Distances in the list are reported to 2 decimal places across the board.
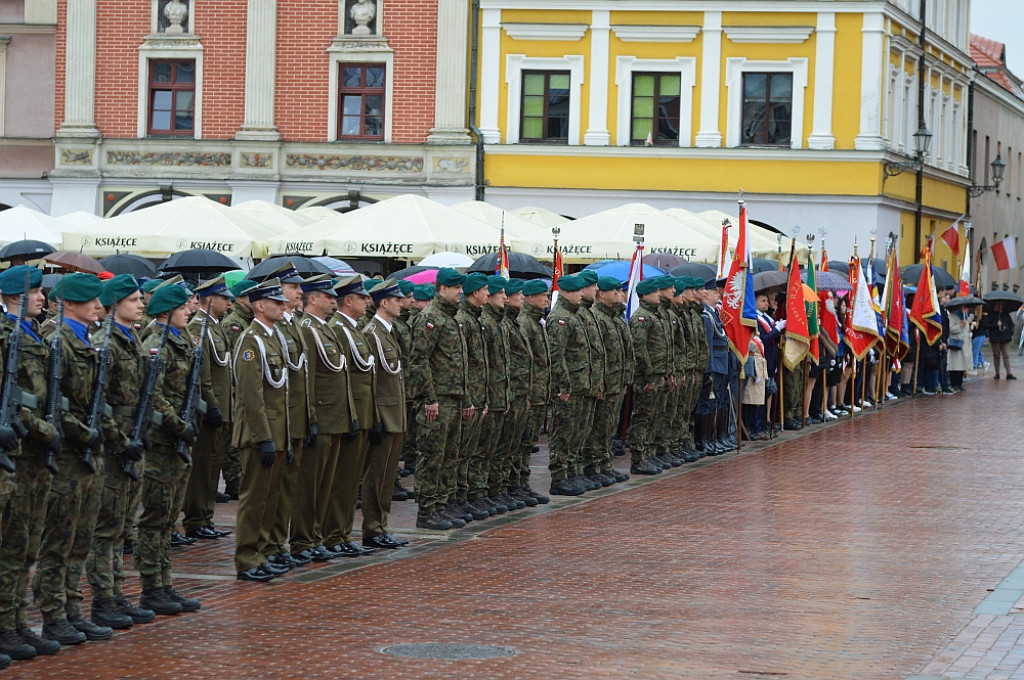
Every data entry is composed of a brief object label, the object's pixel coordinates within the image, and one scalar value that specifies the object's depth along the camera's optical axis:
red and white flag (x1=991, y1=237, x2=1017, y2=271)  47.84
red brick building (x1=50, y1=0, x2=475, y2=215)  39.09
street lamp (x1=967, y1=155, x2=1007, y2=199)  45.03
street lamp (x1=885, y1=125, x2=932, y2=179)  38.16
